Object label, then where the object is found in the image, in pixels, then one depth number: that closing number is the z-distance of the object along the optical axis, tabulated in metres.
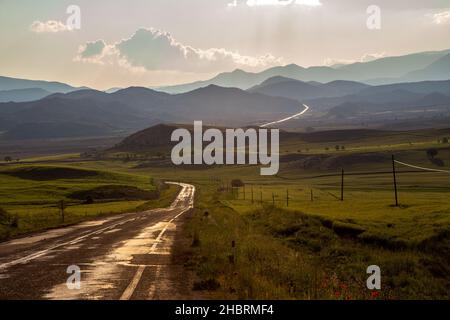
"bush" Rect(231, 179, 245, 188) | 124.41
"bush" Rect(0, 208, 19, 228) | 39.66
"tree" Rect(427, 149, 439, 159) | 161.19
